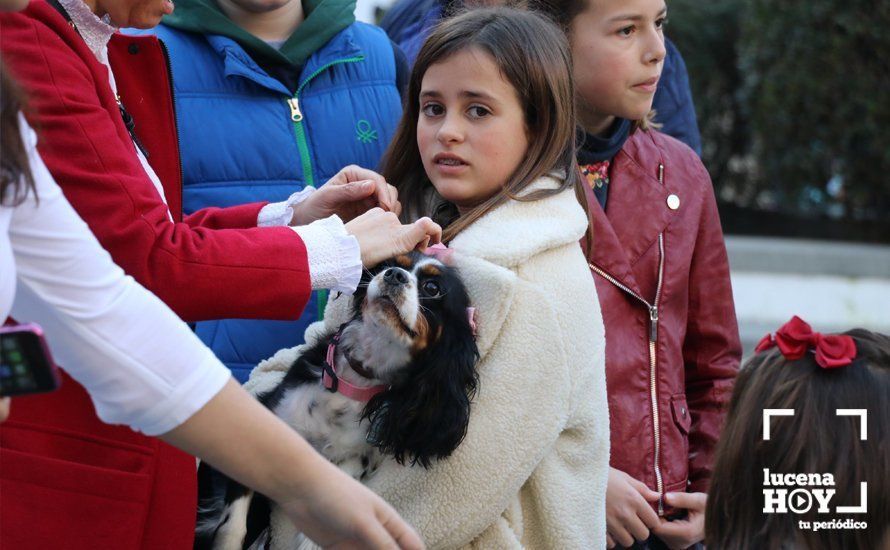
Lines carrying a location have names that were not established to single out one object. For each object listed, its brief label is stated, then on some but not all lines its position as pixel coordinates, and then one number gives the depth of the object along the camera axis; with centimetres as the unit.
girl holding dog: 253
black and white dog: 249
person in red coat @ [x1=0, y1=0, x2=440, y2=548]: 218
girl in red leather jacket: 305
